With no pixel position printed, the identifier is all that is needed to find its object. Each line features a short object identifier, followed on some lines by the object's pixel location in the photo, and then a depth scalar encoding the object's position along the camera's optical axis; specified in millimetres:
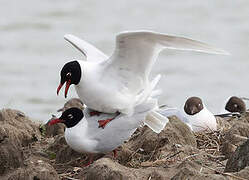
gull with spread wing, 14281
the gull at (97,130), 13619
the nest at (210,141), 14127
